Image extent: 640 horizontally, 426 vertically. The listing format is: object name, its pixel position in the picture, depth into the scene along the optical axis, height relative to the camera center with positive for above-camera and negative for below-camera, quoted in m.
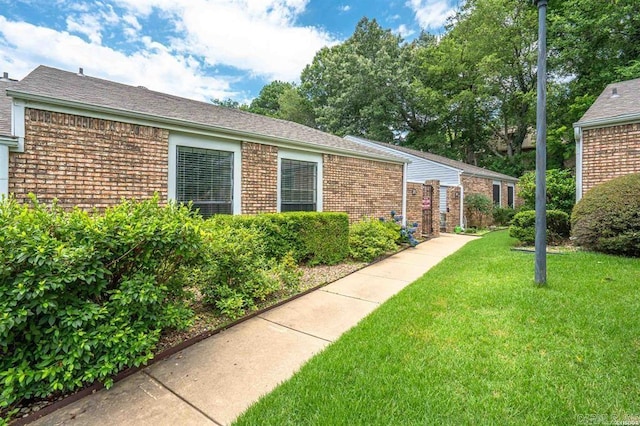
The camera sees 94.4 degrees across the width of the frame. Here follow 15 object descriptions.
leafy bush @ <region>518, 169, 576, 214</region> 9.29 +0.80
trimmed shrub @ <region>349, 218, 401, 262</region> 7.28 -0.66
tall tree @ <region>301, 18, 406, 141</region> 23.73 +10.83
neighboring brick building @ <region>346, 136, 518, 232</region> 14.60 +1.83
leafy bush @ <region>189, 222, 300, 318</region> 3.83 -0.85
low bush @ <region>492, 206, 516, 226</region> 16.56 +0.04
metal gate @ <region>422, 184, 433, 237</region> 12.05 +0.17
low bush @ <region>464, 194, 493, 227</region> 15.24 +0.44
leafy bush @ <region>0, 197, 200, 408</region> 2.18 -0.66
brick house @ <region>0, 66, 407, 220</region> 4.53 +1.19
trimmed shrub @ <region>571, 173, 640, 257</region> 6.12 -0.03
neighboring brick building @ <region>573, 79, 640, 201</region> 7.68 +2.02
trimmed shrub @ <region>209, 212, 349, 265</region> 5.71 -0.41
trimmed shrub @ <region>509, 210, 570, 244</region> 8.08 -0.30
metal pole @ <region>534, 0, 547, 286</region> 4.49 +0.85
